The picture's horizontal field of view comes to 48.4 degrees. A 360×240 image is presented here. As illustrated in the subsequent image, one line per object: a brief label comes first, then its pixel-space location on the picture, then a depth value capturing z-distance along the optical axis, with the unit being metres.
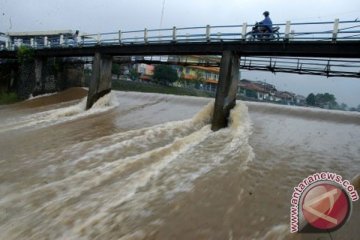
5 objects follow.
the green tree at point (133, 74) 58.98
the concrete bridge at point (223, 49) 13.46
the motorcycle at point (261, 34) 14.61
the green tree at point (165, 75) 56.34
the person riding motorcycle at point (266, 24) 15.10
